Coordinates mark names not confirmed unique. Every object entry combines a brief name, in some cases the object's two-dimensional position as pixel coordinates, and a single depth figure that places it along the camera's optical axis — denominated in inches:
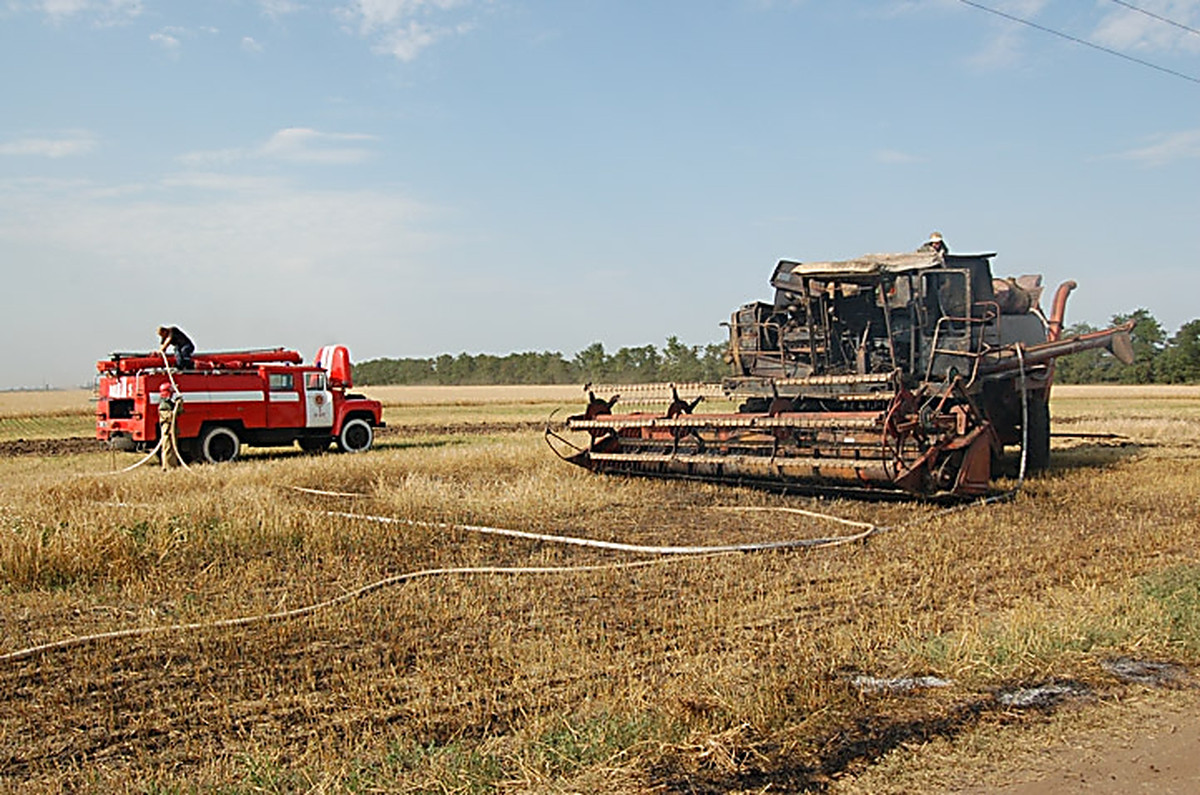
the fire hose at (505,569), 229.5
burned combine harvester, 405.1
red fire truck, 660.7
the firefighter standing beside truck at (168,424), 629.0
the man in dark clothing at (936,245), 485.4
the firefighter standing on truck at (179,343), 659.4
